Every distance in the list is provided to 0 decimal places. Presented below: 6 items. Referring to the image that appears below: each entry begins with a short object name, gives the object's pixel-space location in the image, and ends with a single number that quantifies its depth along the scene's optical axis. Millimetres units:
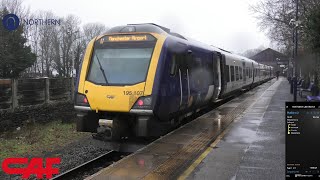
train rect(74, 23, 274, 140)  9148
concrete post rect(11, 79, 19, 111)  17797
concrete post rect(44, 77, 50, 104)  20844
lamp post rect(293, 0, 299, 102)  19422
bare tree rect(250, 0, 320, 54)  33375
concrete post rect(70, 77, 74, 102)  23978
